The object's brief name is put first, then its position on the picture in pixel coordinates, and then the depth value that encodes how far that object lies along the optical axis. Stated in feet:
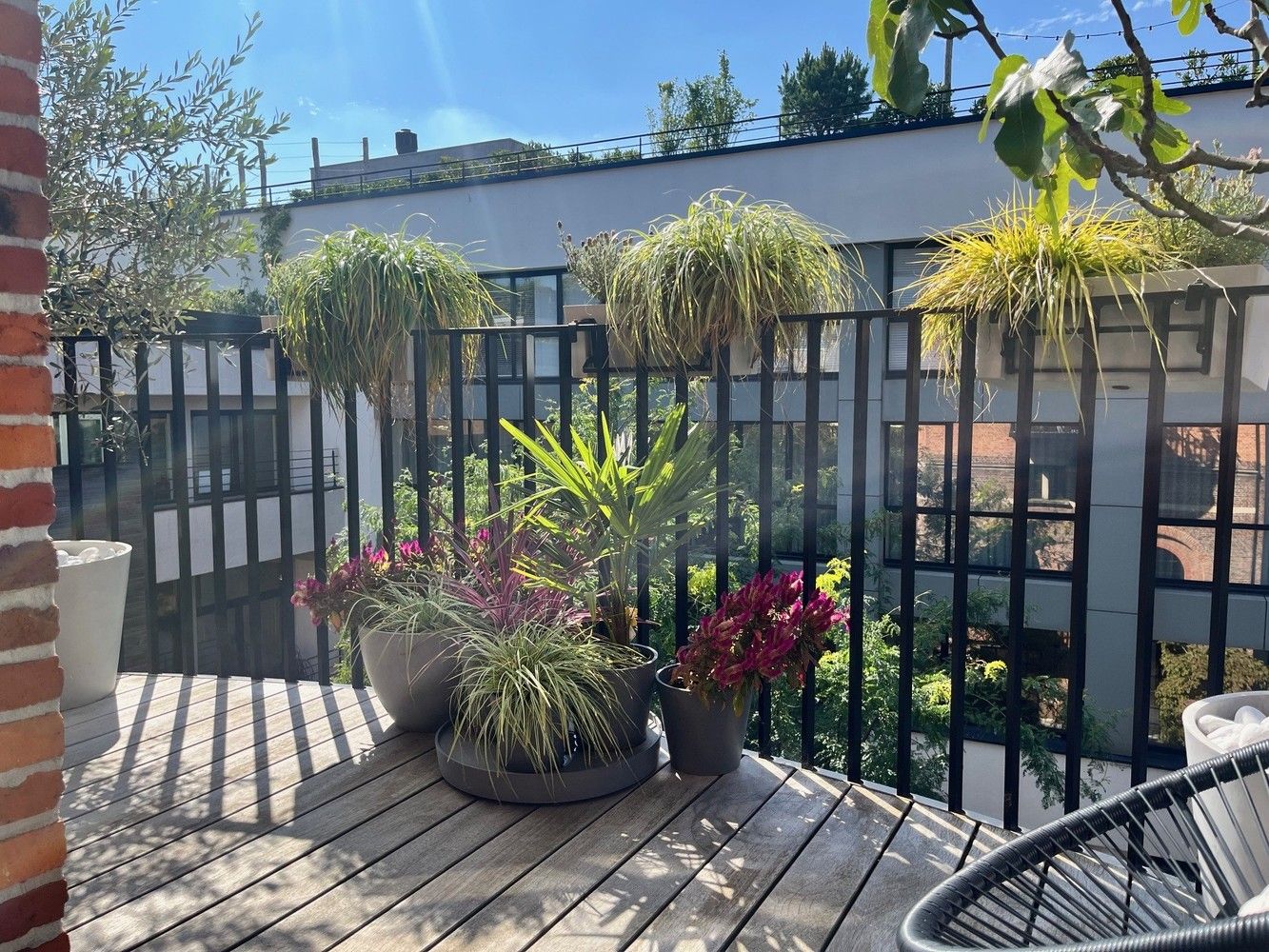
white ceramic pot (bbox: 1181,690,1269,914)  3.96
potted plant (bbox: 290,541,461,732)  7.86
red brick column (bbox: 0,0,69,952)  3.41
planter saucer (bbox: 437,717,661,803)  6.90
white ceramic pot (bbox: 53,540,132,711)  8.56
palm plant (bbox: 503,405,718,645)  7.54
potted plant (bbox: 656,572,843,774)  6.85
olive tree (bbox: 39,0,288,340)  8.07
